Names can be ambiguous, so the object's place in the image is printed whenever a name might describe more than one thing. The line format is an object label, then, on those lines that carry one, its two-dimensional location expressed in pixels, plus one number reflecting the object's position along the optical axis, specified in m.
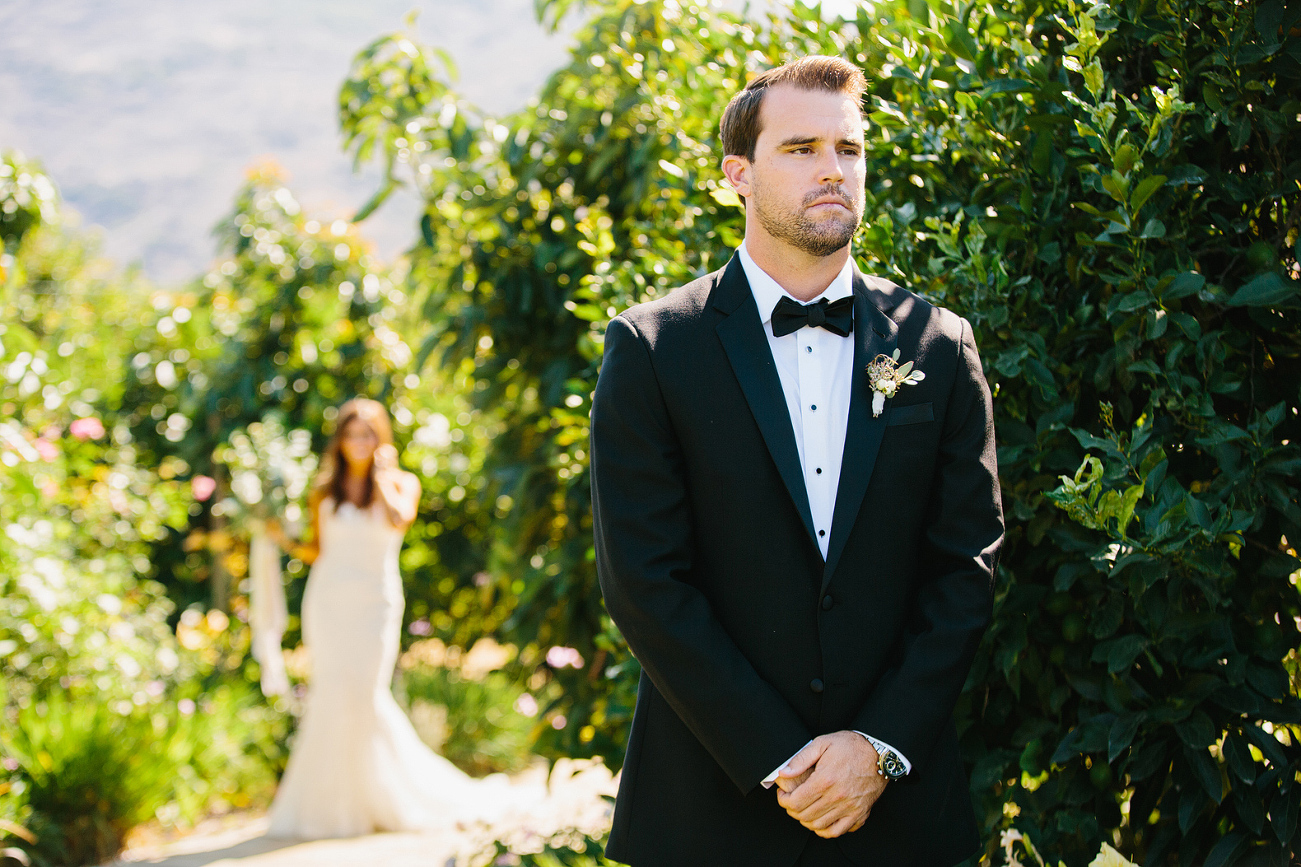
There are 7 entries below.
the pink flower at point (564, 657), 3.64
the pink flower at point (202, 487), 6.72
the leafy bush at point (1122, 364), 1.70
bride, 5.30
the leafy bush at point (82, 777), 4.41
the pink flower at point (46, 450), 5.10
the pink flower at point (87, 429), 5.82
